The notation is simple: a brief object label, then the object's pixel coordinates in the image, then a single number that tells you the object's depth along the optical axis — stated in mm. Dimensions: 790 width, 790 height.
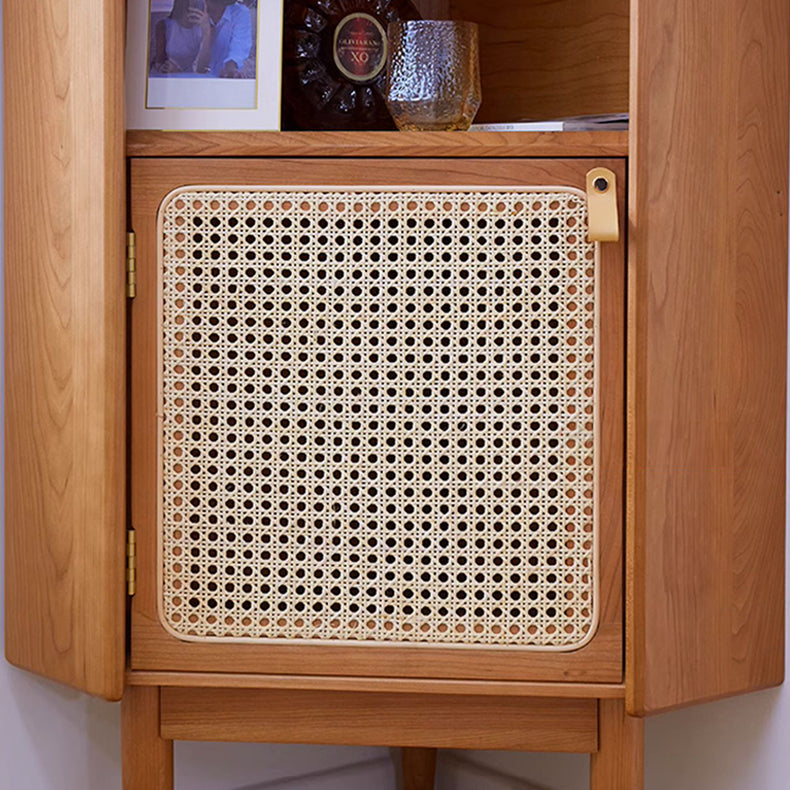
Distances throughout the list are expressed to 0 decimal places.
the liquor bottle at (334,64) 1837
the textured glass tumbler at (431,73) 1749
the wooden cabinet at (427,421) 1689
